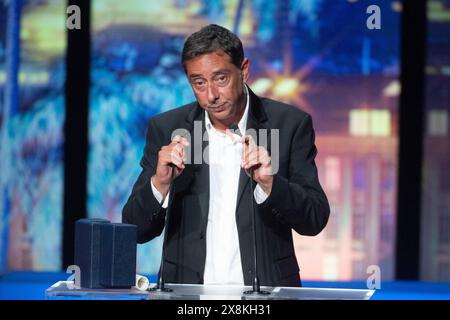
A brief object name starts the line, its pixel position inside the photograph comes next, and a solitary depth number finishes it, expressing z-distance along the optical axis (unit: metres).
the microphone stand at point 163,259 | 5.58
